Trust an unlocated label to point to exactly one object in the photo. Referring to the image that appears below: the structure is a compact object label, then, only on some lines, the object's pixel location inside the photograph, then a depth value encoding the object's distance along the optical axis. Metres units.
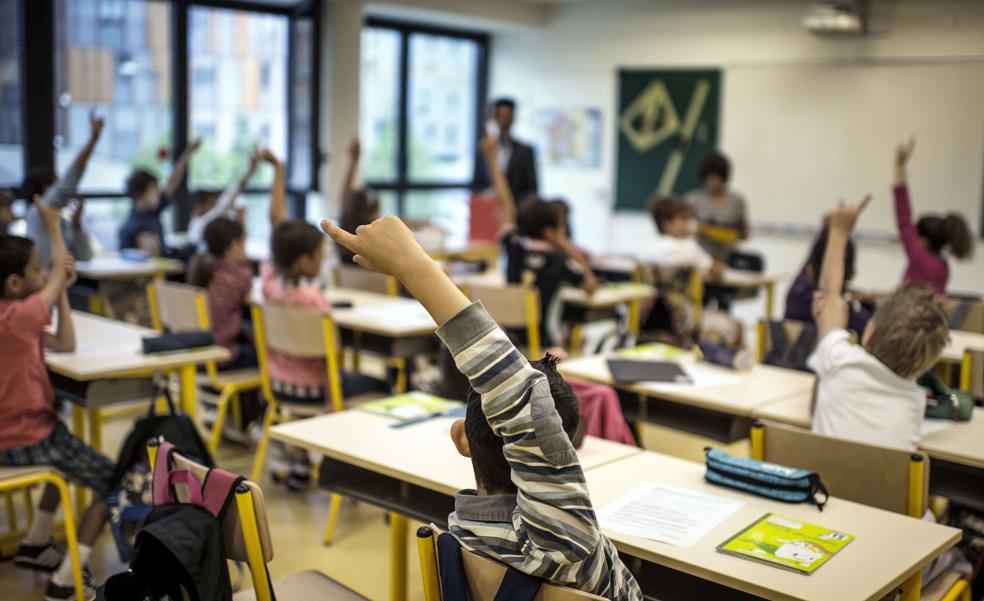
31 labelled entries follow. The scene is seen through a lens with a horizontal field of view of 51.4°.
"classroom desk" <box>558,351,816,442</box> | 3.08
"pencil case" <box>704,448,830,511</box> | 2.15
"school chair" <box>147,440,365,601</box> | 1.89
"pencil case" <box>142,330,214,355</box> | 3.26
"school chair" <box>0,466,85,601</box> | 2.77
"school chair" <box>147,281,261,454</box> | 4.04
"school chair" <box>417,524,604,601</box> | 1.53
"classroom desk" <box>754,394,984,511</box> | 2.55
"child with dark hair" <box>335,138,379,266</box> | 5.62
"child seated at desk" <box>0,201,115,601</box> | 2.85
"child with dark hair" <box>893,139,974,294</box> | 4.74
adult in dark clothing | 7.61
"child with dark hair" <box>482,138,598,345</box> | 5.07
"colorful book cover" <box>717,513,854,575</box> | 1.84
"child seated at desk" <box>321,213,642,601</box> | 1.42
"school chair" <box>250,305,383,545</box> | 3.68
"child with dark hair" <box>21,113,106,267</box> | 4.23
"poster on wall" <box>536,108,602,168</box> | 9.68
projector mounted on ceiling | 7.55
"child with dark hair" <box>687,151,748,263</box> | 6.75
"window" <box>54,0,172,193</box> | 7.09
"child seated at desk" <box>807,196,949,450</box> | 2.60
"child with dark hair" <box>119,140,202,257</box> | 6.15
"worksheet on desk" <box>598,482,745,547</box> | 1.97
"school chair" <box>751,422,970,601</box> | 2.27
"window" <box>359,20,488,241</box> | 9.44
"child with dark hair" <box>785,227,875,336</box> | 4.11
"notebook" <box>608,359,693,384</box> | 3.28
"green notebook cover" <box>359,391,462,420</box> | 2.82
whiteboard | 7.50
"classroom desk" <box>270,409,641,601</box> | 2.34
